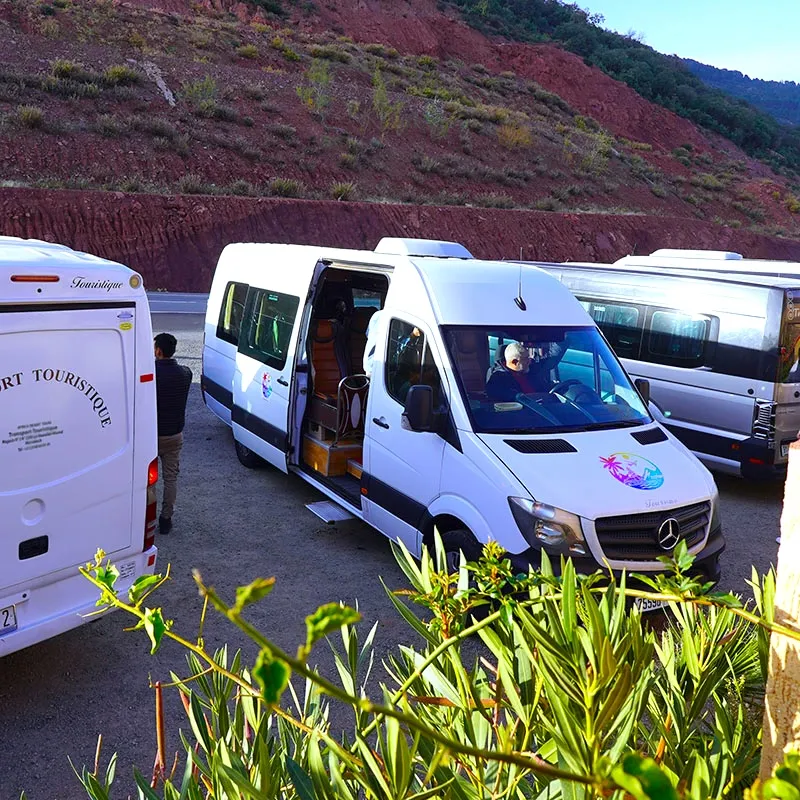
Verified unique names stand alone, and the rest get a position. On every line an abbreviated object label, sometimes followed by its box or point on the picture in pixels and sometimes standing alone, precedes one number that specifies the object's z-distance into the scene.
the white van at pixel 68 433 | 4.63
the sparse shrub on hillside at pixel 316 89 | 46.19
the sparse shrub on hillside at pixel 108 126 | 36.59
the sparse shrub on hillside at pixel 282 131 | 42.06
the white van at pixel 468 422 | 5.75
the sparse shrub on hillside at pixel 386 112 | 47.44
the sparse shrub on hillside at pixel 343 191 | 38.72
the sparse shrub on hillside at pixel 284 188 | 37.66
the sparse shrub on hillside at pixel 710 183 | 59.69
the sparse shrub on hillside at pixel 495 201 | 43.00
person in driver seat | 6.56
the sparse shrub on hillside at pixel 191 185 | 35.75
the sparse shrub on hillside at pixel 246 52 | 51.44
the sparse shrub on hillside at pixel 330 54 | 55.28
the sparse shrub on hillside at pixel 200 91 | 42.03
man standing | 7.45
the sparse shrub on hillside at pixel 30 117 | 35.16
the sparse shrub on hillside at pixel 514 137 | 50.88
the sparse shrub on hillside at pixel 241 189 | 36.75
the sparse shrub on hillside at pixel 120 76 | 40.84
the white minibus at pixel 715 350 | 9.48
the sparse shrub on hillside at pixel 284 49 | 52.94
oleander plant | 1.99
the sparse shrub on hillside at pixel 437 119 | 48.91
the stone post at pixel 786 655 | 1.85
